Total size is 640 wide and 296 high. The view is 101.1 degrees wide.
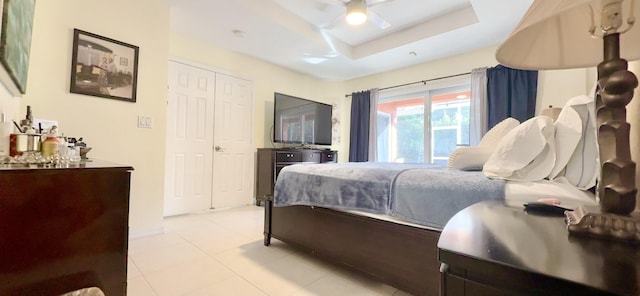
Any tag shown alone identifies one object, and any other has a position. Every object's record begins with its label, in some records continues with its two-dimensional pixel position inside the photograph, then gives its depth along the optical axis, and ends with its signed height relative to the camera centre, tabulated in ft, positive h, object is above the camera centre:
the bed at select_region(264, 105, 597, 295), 3.80 -1.39
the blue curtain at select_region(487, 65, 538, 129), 10.56 +2.61
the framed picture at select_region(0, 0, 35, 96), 3.59 +1.61
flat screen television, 13.85 +1.74
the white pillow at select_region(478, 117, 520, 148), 5.85 +0.54
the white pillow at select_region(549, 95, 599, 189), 3.65 +0.19
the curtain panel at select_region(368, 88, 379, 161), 15.56 +1.44
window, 13.08 +1.63
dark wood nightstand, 1.06 -0.48
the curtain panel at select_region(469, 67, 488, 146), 11.65 +2.22
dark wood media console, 12.90 -0.50
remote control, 2.27 -0.45
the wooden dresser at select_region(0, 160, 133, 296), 2.77 -1.00
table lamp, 1.59 +0.52
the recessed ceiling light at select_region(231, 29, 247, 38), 10.75 +4.86
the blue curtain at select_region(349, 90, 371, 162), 15.79 +1.60
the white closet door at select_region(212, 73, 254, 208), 12.38 +0.34
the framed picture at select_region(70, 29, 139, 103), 7.30 +2.35
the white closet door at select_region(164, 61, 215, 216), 10.86 +0.42
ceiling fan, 8.44 +4.64
